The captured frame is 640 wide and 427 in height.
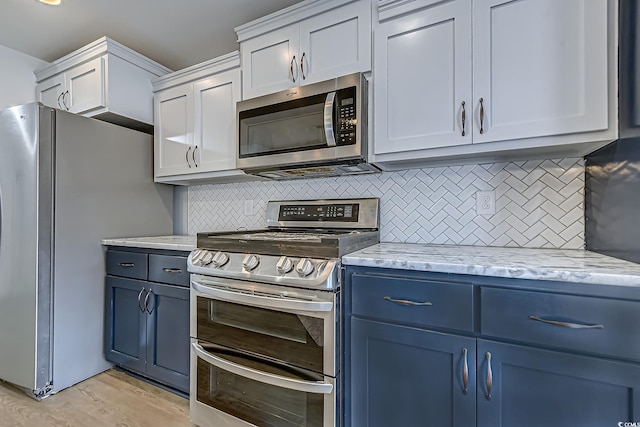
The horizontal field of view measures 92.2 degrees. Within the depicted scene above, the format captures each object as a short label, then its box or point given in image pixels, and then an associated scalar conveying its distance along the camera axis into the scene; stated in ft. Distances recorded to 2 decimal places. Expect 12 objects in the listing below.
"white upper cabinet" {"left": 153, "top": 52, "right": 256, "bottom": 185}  6.96
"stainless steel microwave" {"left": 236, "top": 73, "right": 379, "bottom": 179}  5.23
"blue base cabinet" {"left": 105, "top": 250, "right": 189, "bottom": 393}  5.92
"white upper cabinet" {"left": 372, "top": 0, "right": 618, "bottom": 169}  3.89
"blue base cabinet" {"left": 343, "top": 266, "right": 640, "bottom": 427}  2.93
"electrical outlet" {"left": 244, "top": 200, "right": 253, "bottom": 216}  7.90
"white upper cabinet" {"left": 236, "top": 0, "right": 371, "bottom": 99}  5.40
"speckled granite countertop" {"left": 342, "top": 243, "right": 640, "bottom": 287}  2.97
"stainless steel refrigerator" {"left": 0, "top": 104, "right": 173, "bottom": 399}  5.94
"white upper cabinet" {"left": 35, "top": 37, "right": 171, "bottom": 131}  7.32
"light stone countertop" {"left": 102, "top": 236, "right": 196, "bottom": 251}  5.98
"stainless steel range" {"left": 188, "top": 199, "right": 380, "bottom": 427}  4.19
